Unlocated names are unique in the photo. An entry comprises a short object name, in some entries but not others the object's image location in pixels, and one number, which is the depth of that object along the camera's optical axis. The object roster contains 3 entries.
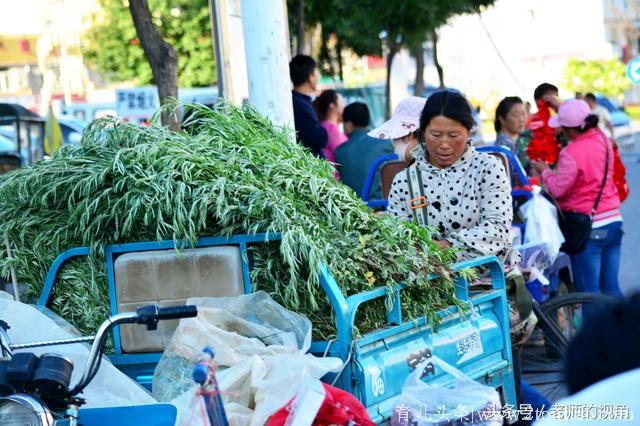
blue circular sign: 16.97
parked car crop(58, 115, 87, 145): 21.36
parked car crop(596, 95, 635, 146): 29.55
